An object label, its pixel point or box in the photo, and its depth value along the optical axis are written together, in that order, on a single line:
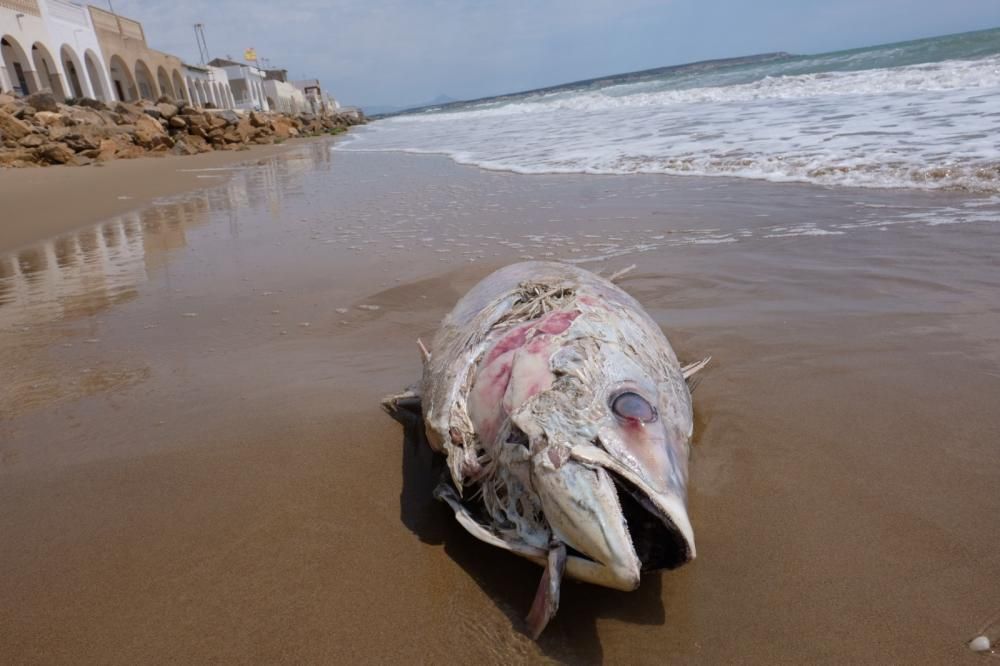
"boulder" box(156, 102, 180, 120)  20.64
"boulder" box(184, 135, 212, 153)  19.39
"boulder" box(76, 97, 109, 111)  19.74
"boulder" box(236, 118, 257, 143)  22.70
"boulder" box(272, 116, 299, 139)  27.25
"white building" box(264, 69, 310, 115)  61.28
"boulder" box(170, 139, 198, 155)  18.07
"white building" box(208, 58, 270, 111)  56.53
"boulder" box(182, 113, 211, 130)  20.48
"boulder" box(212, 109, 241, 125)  22.83
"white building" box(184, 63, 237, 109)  45.88
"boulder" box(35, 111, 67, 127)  14.67
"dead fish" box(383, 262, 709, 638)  1.40
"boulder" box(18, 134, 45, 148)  12.87
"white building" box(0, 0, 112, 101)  23.12
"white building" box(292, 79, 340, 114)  68.45
